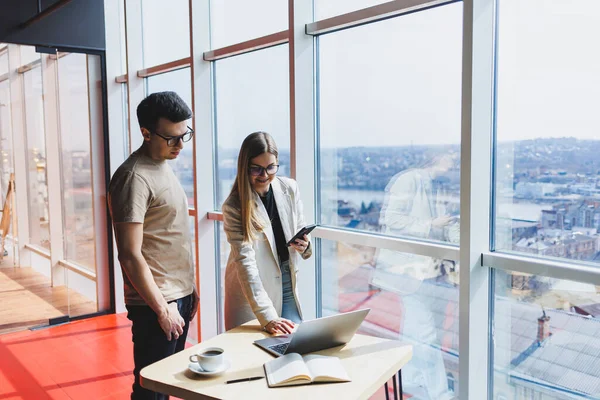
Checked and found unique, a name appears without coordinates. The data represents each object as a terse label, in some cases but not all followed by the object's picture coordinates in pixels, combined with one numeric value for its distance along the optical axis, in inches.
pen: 68.2
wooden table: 65.1
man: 85.7
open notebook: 67.1
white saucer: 69.2
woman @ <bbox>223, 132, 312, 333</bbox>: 96.1
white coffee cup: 69.8
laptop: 73.0
